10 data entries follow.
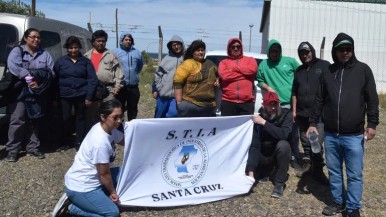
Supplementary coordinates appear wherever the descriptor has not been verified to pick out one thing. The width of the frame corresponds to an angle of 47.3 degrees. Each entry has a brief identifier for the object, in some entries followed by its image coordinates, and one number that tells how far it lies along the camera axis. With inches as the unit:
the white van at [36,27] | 239.9
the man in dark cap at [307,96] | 209.5
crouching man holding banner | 197.8
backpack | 218.8
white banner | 171.8
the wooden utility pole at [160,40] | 483.5
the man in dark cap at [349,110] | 165.0
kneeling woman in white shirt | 153.4
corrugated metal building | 659.4
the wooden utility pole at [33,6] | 933.2
